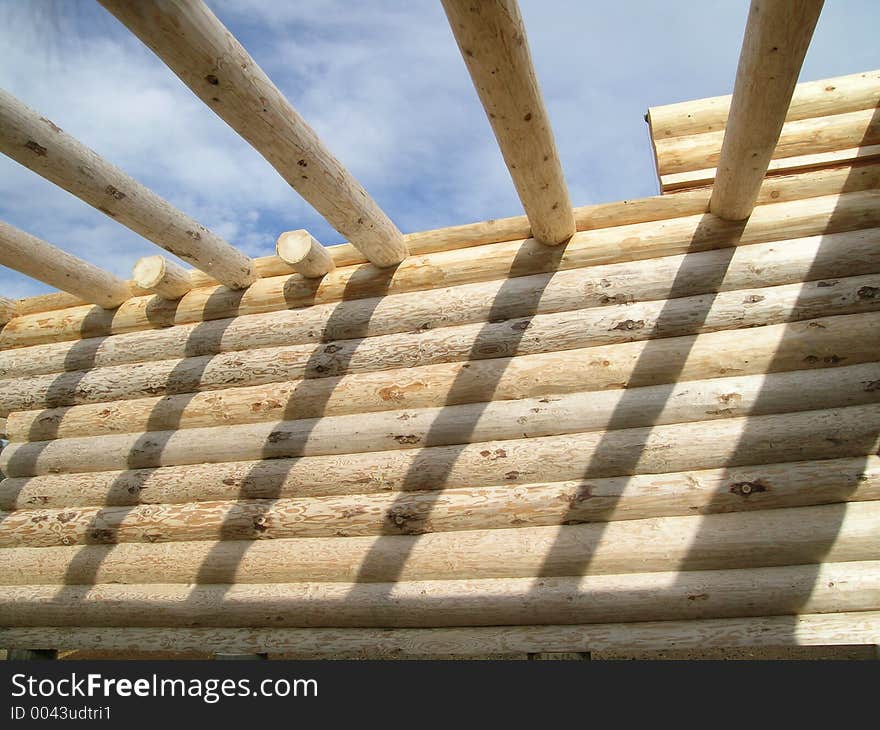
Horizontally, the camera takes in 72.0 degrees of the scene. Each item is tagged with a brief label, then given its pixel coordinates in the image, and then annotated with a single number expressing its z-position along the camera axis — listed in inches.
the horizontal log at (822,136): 214.5
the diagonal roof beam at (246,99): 120.6
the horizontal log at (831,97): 224.4
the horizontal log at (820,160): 212.1
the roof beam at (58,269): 222.4
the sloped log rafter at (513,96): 120.8
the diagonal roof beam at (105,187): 160.9
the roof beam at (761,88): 121.9
